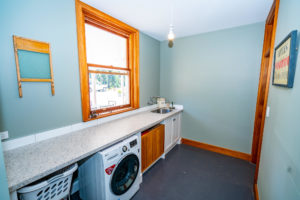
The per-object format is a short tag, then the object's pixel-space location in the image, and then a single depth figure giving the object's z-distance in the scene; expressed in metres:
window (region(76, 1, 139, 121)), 1.83
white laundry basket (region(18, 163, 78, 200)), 1.01
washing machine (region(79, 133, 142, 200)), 1.41
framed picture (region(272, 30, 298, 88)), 0.89
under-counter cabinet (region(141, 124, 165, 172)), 2.09
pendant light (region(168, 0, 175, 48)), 1.62
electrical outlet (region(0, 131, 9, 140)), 1.24
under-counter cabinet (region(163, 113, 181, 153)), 2.68
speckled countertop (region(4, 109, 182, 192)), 0.99
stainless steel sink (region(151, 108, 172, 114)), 3.14
